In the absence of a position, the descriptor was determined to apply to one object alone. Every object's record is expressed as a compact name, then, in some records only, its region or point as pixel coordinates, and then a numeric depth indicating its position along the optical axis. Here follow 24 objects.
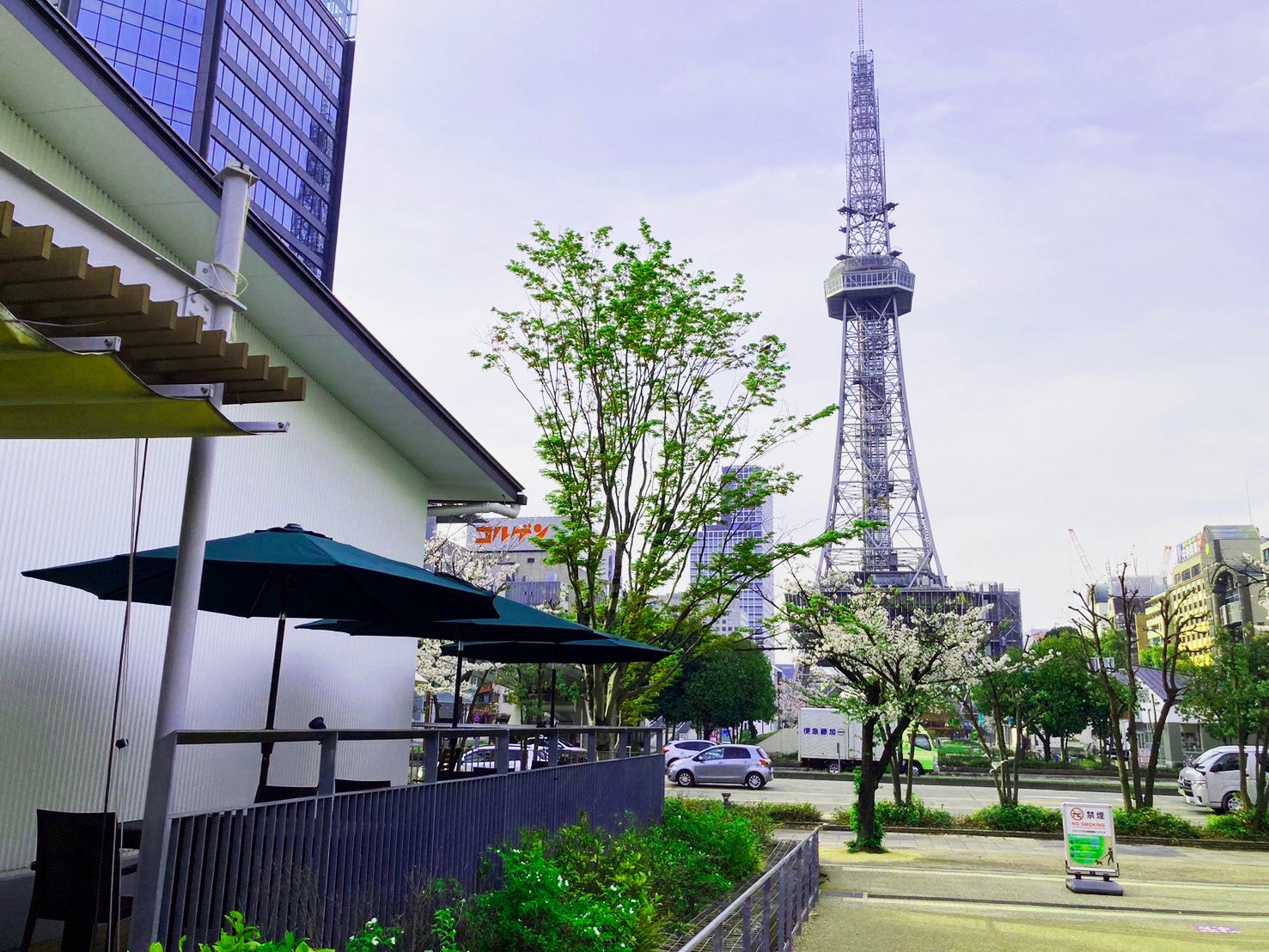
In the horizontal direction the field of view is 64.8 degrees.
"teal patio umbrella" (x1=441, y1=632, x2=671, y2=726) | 10.69
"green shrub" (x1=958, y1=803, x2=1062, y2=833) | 20.14
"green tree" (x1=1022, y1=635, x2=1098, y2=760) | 42.41
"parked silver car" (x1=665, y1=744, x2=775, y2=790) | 30.03
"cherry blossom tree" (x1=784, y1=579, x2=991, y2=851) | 16.81
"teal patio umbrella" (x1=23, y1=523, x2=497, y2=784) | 5.94
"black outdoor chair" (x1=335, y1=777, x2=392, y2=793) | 7.20
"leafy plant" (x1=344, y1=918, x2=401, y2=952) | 4.29
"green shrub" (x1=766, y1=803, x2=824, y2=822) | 20.47
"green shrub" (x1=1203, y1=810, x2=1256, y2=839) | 19.42
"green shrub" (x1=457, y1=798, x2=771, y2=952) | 5.91
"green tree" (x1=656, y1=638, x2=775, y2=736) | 51.53
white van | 23.94
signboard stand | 13.11
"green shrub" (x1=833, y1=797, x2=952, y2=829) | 20.66
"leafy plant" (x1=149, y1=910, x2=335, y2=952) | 2.95
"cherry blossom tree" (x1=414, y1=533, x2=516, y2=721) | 32.09
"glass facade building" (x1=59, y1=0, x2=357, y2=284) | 58.41
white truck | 38.38
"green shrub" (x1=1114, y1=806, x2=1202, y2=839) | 19.66
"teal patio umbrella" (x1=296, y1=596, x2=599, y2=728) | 9.21
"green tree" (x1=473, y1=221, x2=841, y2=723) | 13.77
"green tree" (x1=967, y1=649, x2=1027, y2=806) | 21.70
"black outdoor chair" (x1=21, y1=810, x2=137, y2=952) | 4.53
